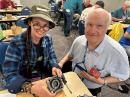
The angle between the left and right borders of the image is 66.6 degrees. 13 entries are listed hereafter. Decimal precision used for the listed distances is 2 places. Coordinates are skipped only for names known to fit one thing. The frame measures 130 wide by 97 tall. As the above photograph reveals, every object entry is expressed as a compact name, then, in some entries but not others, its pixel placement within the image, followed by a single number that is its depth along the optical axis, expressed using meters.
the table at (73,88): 0.81
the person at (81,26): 1.96
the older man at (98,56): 0.90
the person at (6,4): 3.16
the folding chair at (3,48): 1.09
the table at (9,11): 3.08
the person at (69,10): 3.03
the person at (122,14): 2.72
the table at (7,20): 2.47
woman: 0.77
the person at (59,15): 3.79
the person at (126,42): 1.81
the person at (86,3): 3.25
